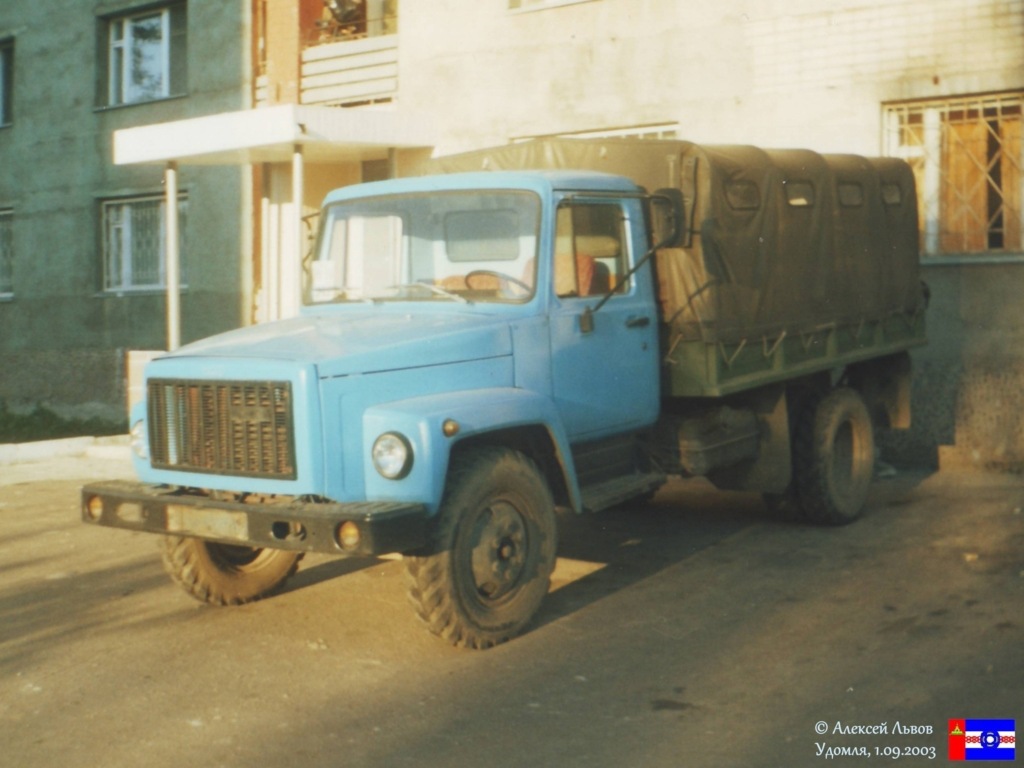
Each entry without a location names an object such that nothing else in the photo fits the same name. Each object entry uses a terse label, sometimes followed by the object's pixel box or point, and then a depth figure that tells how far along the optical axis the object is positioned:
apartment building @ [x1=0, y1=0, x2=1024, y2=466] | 11.71
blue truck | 5.73
